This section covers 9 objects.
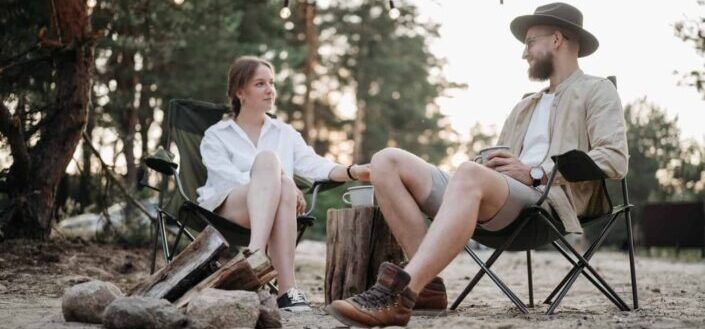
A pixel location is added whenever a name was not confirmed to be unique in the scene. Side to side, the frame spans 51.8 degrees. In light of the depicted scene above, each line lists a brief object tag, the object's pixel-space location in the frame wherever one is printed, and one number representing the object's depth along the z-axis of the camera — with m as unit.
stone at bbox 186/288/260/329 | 2.34
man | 2.42
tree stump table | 3.17
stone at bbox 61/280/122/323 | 2.49
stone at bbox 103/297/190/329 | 2.22
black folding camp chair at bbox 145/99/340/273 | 3.35
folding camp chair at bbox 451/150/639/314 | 2.63
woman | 3.12
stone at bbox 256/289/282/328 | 2.49
